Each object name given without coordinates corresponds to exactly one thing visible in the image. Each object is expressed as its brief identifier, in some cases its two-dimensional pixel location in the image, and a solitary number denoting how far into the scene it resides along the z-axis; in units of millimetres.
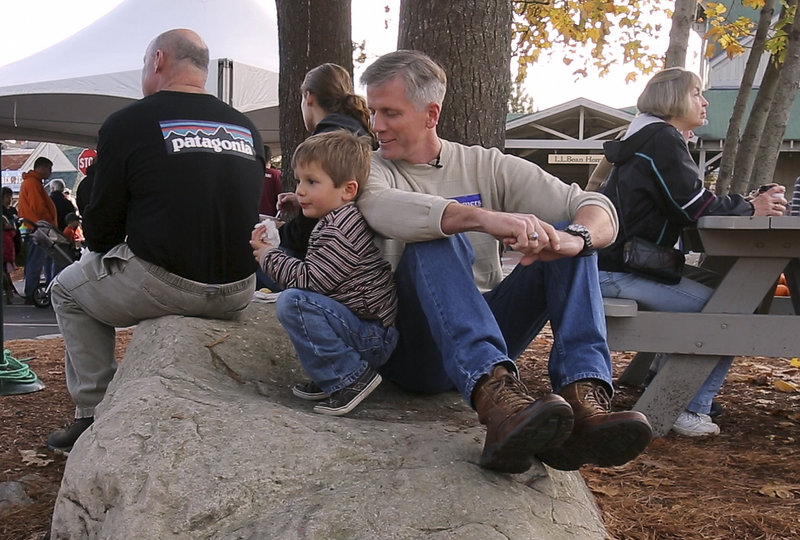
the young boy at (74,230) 12664
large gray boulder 2154
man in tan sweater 2334
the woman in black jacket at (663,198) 4035
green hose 5301
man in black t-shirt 3549
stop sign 18078
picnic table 3973
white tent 10992
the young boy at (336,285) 2869
